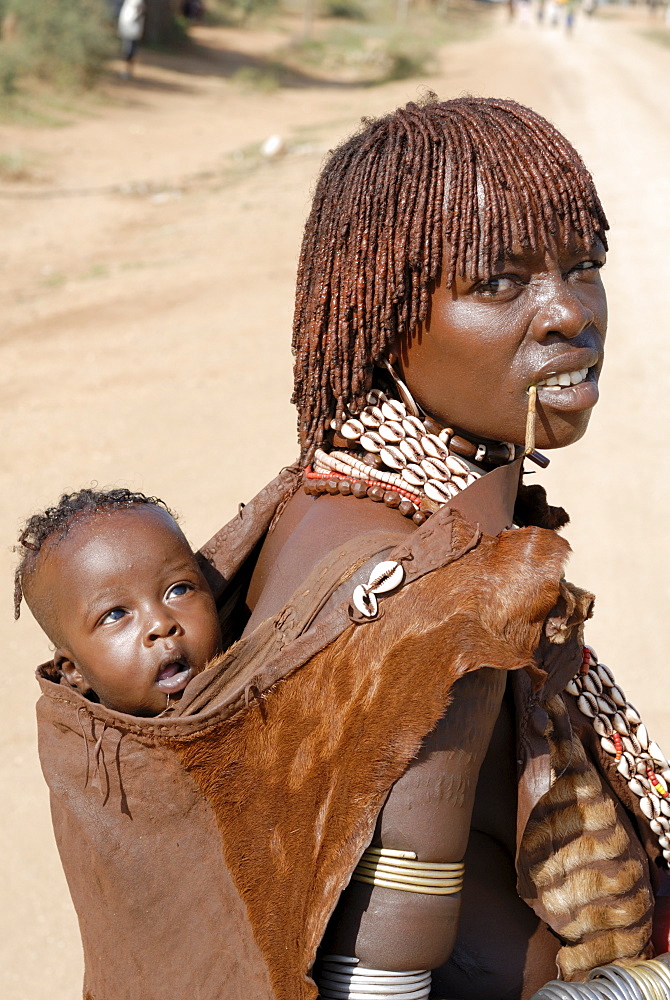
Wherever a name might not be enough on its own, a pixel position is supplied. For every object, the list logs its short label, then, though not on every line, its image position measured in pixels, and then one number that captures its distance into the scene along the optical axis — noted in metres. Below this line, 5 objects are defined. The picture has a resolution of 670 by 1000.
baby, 1.66
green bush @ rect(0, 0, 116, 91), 19.69
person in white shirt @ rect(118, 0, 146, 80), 21.52
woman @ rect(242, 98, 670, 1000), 1.58
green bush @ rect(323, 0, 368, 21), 37.91
